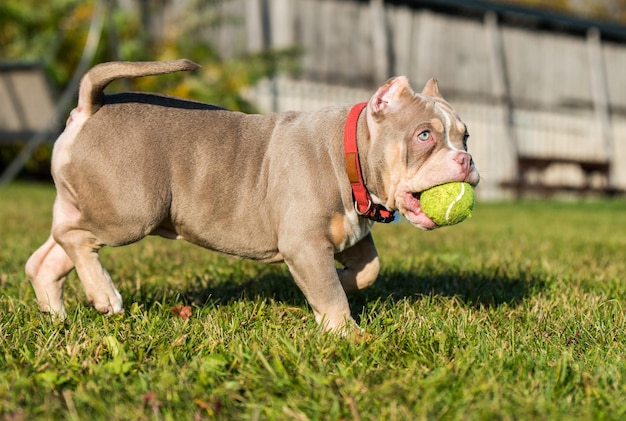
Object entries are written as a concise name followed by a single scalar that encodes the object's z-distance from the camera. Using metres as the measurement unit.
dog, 3.31
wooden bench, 16.83
